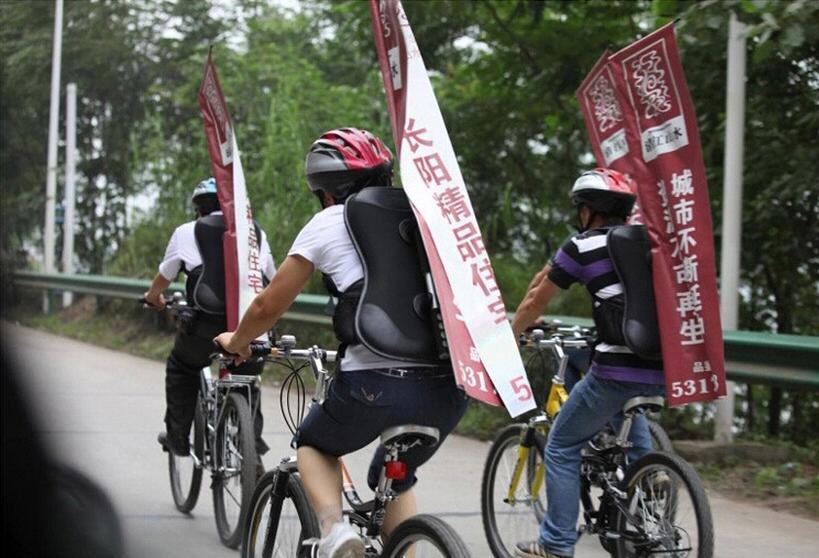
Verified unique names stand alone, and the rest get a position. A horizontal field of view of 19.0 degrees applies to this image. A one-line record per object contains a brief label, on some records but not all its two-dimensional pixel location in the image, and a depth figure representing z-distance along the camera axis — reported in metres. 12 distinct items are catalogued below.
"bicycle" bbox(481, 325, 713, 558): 9.54
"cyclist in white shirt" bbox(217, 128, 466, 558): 8.11
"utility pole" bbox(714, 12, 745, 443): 17.68
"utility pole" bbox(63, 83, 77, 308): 43.88
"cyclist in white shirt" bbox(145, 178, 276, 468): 13.18
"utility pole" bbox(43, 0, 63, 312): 43.75
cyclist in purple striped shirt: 10.23
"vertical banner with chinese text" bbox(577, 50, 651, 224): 15.08
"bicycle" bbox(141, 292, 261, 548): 12.08
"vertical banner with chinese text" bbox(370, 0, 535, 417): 7.94
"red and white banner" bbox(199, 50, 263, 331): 12.61
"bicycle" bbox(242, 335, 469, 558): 7.63
